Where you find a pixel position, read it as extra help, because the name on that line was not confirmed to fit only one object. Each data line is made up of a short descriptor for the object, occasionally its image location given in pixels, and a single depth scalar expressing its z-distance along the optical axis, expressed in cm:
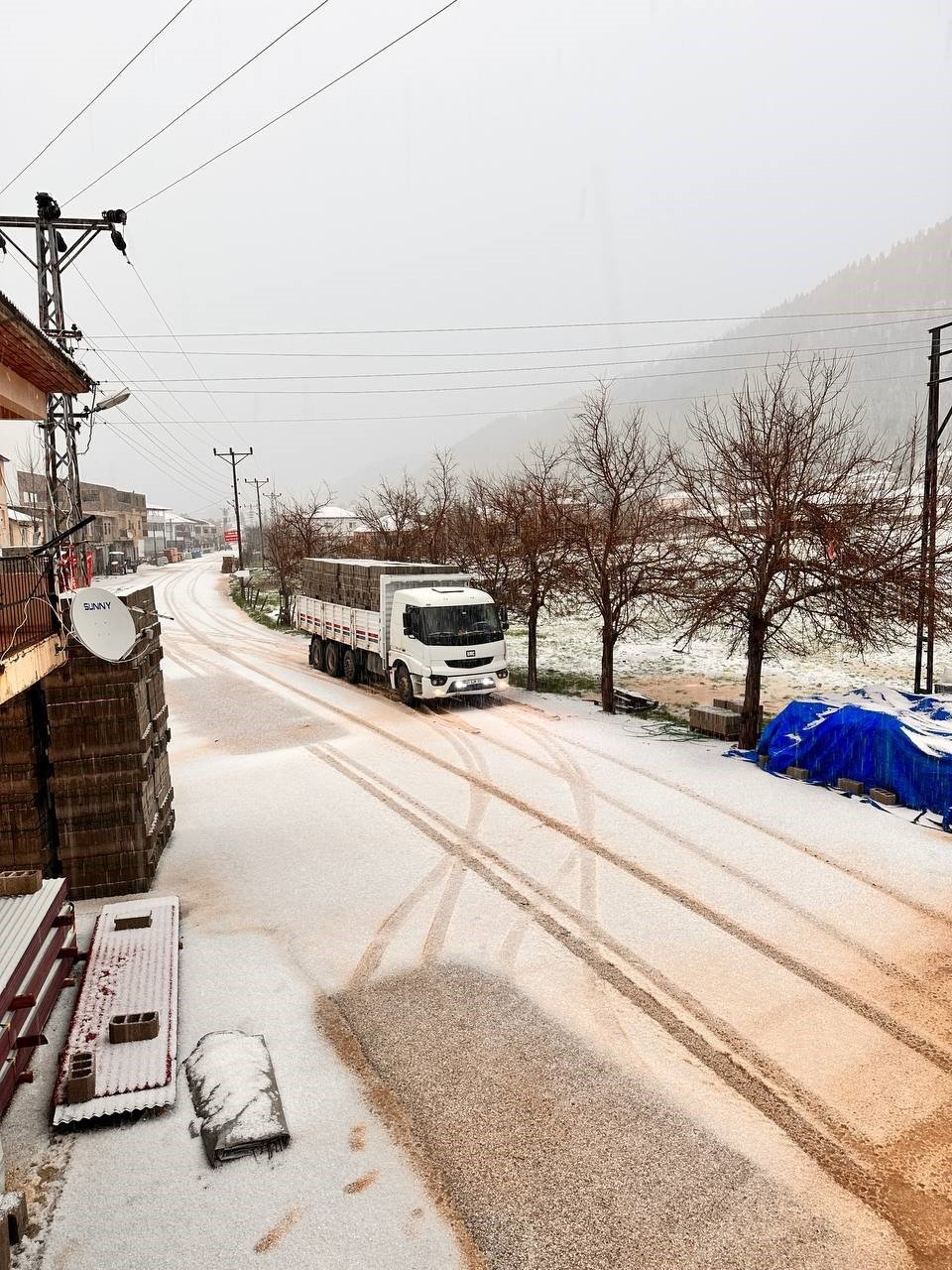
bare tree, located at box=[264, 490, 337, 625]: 3822
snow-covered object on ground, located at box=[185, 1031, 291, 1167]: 538
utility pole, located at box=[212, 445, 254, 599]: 6735
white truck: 1873
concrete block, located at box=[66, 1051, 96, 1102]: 569
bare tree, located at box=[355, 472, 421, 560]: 3466
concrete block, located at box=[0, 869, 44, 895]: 742
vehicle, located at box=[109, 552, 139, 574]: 6825
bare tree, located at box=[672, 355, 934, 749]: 1346
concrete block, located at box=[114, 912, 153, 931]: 812
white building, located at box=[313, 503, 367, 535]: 4958
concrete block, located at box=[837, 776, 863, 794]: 1218
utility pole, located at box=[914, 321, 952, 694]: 1316
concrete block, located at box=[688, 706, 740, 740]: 1597
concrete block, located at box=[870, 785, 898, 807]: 1178
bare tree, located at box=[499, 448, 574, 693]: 2003
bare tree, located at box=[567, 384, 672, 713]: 1784
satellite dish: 838
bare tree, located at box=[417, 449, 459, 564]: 3108
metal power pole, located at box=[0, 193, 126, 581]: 1525
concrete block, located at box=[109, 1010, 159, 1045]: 629
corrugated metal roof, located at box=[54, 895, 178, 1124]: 577
